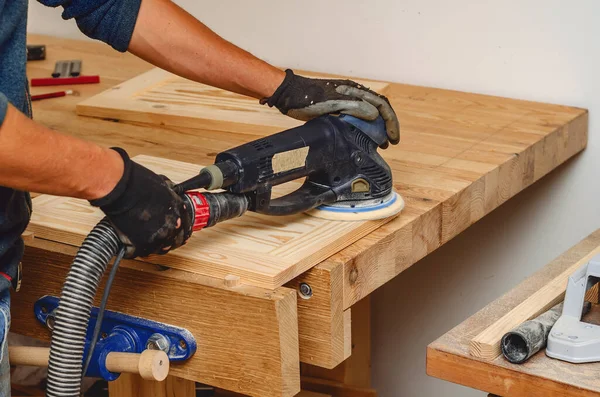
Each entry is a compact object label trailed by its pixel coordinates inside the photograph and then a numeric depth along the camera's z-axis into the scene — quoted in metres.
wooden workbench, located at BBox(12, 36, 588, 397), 2.59
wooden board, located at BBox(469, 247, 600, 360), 2.55
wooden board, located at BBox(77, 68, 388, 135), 3.27
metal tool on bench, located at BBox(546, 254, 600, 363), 2.52
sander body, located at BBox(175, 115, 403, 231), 2.62
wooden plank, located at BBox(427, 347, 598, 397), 2.48
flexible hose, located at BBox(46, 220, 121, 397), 2.48
